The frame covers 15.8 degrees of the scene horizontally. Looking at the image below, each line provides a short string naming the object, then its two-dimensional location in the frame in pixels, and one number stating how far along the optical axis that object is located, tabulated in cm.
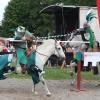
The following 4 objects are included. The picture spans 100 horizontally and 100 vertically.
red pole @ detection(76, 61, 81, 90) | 1210
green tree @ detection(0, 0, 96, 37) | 4586
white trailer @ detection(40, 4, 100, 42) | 1913
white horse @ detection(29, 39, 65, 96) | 1122
